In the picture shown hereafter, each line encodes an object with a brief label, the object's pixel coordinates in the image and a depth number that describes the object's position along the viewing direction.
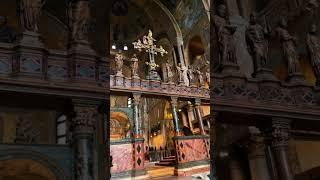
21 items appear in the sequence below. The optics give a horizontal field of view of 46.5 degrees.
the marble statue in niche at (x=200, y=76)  20.48
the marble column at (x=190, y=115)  21.78
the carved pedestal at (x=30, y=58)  6.20
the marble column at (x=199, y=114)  18.64
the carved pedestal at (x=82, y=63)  6.56
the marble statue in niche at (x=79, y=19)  6.90
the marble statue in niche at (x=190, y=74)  20.66
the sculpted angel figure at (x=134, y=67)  18.39
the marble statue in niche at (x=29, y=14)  6.60
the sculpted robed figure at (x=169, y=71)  21.67
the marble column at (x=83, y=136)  6.21
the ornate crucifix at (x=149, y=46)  20.88
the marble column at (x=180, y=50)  23.09
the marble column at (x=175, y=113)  17.53
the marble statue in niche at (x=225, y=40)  7.89
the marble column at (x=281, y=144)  7.35
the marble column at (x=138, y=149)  15.38
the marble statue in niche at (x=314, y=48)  8.48
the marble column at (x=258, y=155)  8.36
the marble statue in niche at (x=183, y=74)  20.25
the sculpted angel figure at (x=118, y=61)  19.15
